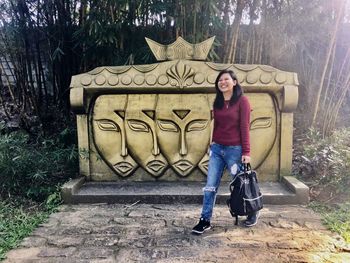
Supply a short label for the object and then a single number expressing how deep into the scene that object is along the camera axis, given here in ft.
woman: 9.22
